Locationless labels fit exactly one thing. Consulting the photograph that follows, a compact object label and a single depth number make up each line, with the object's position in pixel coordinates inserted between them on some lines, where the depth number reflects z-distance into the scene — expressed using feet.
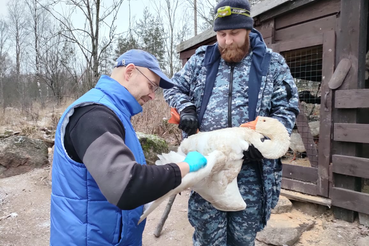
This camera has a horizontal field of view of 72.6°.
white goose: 5.23
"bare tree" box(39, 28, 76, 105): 42.60
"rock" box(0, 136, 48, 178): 18.43
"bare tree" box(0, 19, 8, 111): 63.30
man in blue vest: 2.89
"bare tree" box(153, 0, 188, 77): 53.88
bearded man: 5.98
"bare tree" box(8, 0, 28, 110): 62.63
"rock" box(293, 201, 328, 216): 12.90
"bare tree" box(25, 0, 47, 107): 58.43
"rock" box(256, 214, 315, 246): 10.45
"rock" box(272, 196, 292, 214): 12.71
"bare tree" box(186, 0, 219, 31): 46.24
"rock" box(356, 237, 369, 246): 10.23
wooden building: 10.94
